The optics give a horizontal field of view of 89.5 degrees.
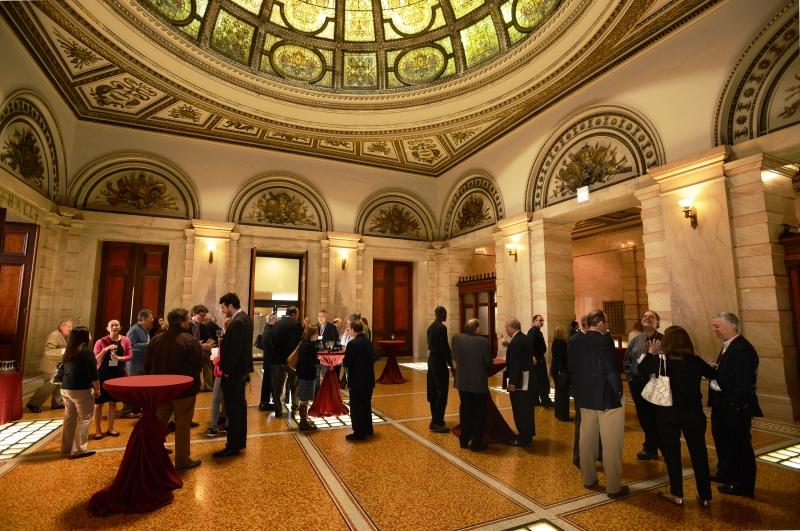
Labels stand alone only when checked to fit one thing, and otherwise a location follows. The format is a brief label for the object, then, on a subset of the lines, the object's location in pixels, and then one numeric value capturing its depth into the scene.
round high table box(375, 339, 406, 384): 9.43
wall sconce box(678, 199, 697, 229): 6.82
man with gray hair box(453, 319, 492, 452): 4.67
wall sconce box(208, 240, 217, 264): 11.48
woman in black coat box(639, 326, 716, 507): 3.29
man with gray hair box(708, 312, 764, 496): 3.45
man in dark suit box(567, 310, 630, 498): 3.51
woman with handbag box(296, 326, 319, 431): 5.59
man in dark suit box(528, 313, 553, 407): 6.45
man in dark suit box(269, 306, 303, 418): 6.08
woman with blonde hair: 6.00
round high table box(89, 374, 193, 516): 3.20
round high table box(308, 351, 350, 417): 6.21
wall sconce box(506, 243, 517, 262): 10.87
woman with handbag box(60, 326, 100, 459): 4.21
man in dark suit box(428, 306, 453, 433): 5.57
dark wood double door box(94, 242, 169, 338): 10.88
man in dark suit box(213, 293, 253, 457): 4.49
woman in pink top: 4.98
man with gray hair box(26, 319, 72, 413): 6.29
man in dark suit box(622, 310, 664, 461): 4.38
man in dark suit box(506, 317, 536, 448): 4.82
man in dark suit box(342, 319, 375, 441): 5.09
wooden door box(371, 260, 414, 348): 14.12
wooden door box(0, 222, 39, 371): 7.44
